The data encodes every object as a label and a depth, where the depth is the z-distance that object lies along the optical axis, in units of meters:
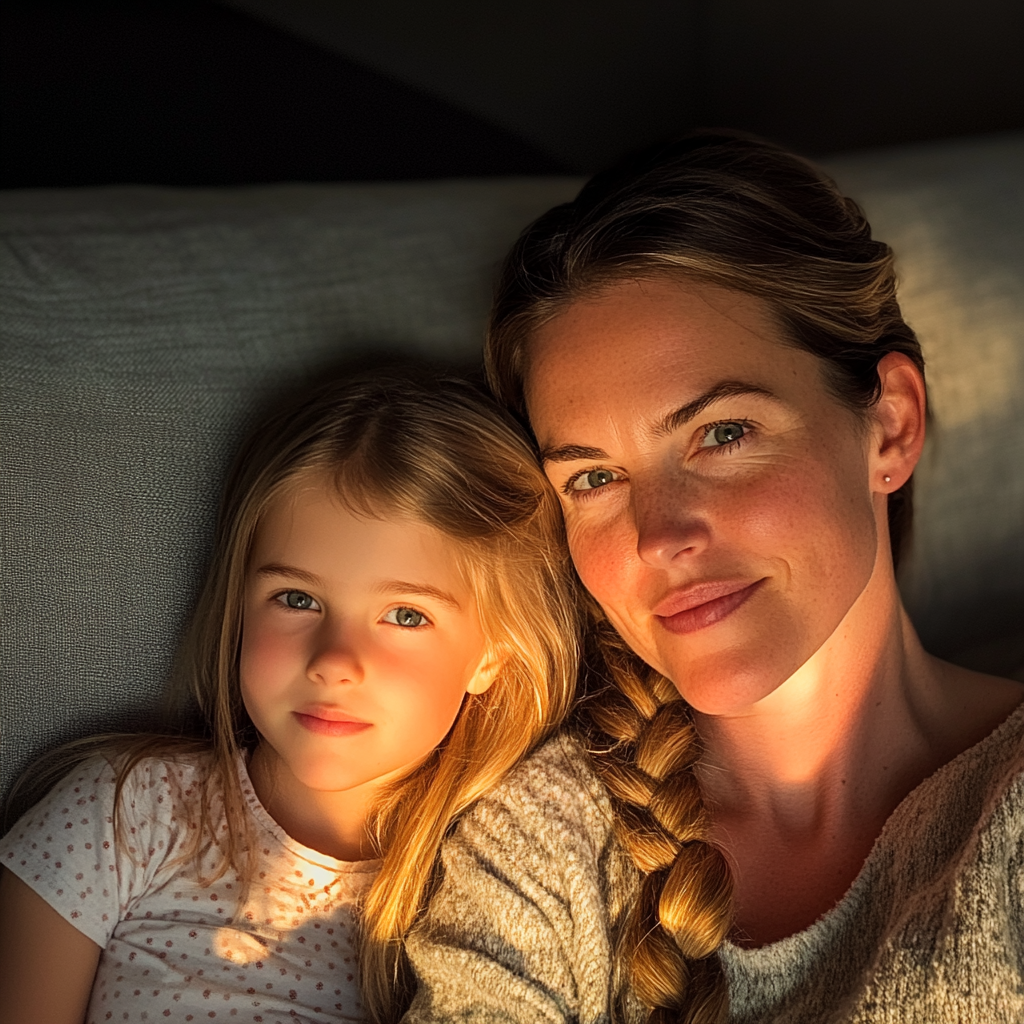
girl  1.31
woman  1.18
